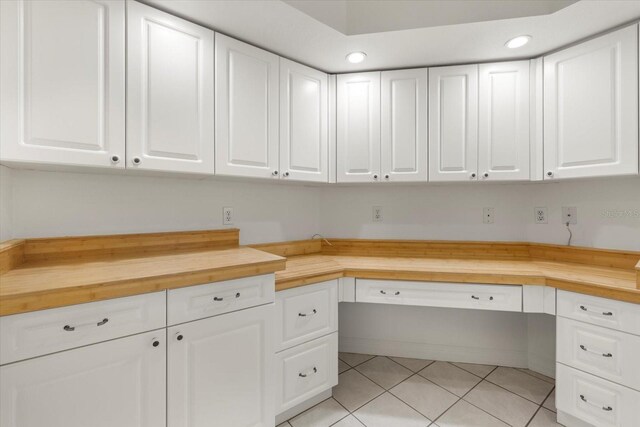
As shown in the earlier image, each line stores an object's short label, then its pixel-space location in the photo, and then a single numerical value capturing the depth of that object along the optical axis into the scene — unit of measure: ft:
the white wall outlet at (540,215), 6.84
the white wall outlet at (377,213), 7.84
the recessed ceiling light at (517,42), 5.45
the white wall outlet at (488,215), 7.27
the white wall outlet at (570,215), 6.40
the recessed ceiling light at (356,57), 6.09
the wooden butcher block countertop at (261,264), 3.40
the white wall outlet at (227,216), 6.47
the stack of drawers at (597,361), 4.37
